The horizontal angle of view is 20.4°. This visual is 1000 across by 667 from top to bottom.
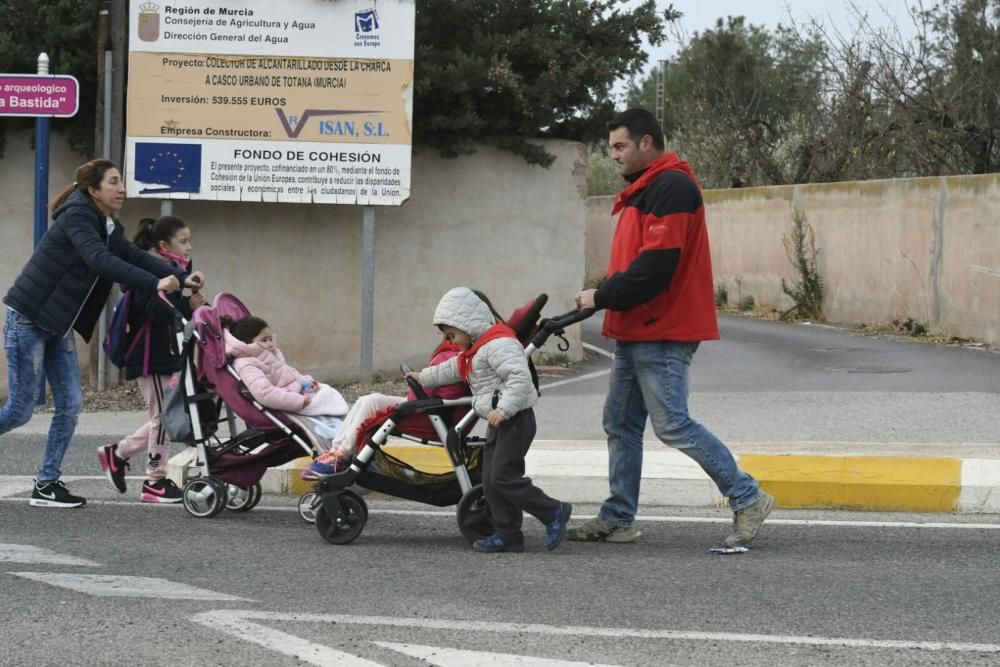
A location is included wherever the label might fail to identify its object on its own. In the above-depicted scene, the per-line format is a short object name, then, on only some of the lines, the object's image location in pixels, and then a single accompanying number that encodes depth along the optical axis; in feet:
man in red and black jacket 40.70
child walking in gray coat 40.82
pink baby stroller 46.21
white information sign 83.90
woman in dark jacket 47.48
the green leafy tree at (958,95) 151.90
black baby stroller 42.28
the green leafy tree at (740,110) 196.88
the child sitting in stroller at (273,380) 45.69
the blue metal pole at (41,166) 80.98
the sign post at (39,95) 77.36
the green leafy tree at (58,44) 86.58
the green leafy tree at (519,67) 87.95
